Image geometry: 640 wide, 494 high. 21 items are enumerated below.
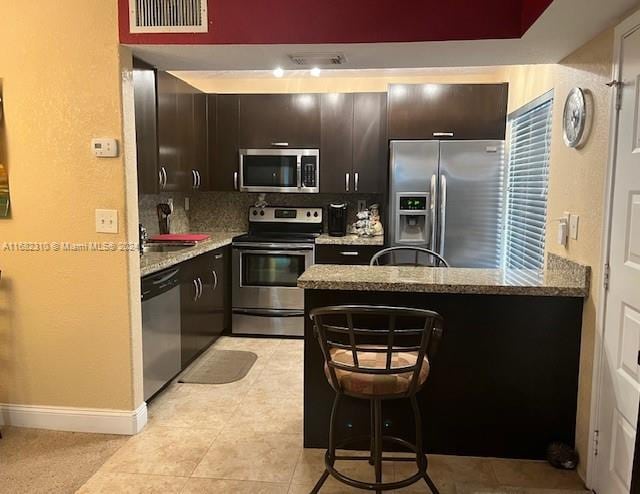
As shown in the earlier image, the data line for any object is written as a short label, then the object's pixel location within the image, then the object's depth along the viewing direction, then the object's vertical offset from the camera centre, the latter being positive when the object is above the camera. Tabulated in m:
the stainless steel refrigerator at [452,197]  4.25 +0.00
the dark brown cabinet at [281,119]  4.62 +0.69
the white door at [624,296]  1.90 -0.38
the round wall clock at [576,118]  2.34 +0.38
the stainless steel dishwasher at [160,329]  3.00 -0.83
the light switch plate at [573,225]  2.44 -0.13
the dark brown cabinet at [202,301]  3.60 -0.82
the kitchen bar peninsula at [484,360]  2.40 -0.78
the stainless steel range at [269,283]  4.52 -0.78
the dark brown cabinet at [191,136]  3.89 +0.48
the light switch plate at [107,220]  2.67 -0.13
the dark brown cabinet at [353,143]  4.59 +0.48
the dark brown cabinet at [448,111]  4.27 +0.72
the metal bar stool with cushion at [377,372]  1.83 -0.67
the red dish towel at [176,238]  4.12 -0.35
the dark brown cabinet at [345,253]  4.43 -0.49
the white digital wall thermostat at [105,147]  2.62 +0.24
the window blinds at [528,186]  3.42 +0.08
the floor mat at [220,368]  3.61 -1.28
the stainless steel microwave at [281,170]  4.64 +0.23
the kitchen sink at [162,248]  3.83 -0.40
